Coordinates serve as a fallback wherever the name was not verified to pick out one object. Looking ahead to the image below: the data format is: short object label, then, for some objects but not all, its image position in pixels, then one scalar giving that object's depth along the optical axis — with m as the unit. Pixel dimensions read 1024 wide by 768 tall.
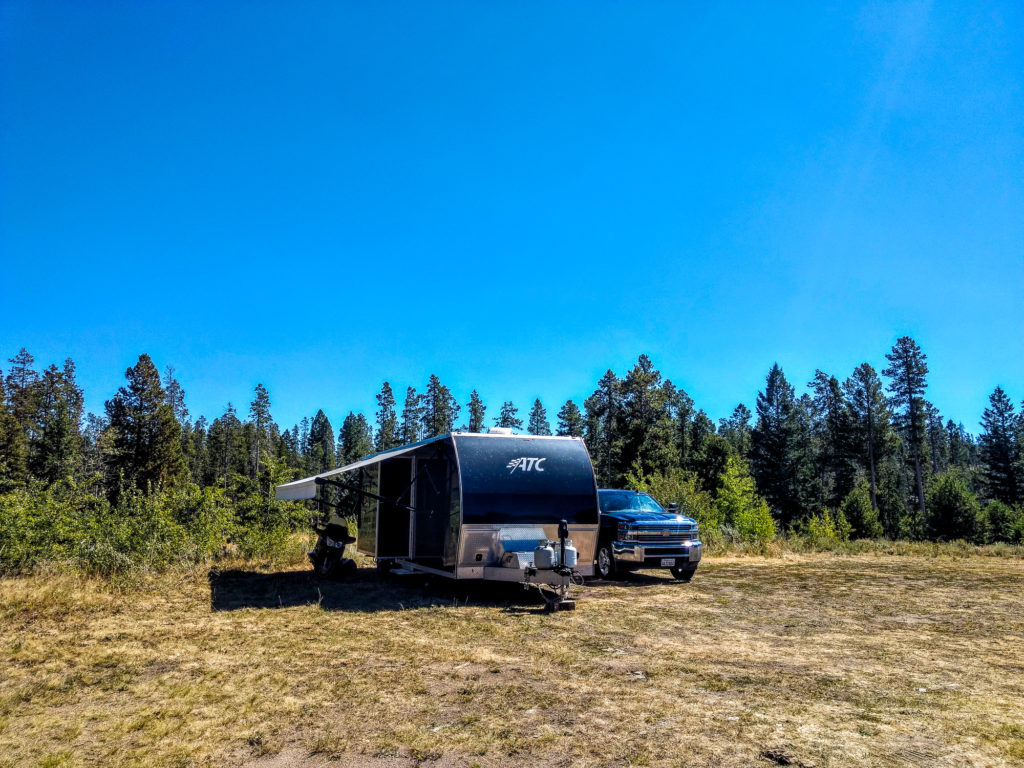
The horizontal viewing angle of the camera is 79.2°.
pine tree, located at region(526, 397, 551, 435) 75.56
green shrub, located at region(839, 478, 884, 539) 37.22
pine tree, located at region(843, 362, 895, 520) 52.03
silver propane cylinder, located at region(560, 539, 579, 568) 8.94
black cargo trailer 9.23
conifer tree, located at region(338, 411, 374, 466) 70.69
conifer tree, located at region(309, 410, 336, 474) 78.19
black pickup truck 11.84
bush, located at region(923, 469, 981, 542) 33.09
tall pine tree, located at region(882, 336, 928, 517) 50.88
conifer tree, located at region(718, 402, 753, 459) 65.31
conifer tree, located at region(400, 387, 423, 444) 72.06
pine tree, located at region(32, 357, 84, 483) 43.09
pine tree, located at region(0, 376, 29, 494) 40.59
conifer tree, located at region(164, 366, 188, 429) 82.31
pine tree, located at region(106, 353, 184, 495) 40.38
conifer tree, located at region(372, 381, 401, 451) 72.44
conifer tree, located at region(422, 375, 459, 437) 69.12
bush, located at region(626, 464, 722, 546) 20.48
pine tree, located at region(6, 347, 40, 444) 54.31
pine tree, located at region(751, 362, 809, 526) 50.91
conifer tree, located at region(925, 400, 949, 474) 85.31
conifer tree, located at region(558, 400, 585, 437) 67.25
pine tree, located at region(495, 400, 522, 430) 74.19
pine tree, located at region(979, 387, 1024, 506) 49.34
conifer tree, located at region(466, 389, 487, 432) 70.81
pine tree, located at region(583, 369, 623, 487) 48.83
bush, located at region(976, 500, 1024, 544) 31.56
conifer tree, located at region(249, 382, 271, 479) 81.93
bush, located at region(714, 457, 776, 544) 21.70
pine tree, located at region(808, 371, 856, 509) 53.38
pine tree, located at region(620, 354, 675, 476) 45.53
